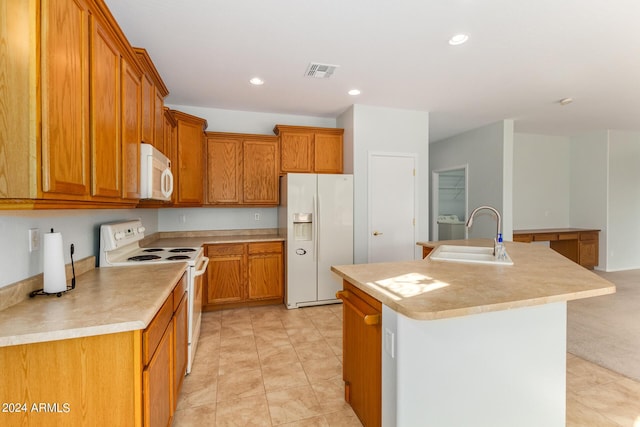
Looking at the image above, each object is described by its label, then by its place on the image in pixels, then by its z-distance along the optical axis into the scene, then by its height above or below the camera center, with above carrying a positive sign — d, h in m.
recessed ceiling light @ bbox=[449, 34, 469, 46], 2.36 +1.38
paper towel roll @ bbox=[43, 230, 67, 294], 1.48 -0.27
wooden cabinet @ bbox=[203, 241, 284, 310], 3.71 -0.82
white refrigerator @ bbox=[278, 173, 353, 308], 3.83 -0.29
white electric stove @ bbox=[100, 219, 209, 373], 2.21 -0.39
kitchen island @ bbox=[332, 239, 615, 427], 1.35 -0.66
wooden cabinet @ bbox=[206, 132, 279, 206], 3.97 +0.56
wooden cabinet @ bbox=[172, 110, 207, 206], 3.49 +0.60
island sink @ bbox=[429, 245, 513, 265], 2.05 -0.34
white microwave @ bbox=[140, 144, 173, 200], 2.11 +0.27
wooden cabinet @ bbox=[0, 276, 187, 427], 1.08 -0.65
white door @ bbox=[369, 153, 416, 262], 4.16 +0.05
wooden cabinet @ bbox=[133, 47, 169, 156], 2.16 +0.87
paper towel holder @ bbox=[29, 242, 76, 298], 1.46 -0.41
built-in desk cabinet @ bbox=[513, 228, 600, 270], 5.30 -0.55
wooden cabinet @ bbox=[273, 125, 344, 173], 4.15 +0.87
